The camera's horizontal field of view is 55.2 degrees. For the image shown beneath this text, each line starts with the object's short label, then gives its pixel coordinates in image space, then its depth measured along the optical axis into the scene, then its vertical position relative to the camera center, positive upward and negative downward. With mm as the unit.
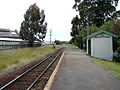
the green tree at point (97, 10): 27453 +7996
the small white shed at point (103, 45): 15213 -318
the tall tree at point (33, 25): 32070 +5192
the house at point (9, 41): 26732 +973
